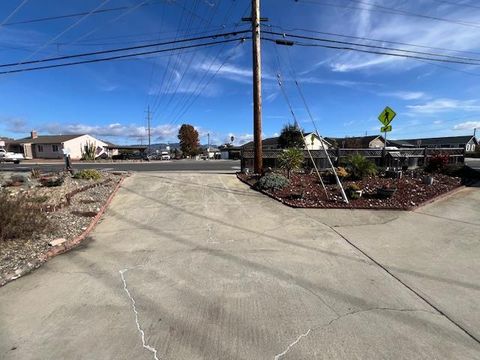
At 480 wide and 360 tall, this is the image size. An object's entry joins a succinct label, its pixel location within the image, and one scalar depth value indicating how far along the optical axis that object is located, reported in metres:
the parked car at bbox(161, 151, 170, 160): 58.06
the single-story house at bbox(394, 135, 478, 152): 76.12
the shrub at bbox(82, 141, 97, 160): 45.83
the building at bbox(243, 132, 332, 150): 66.38
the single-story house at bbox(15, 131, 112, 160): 55.41
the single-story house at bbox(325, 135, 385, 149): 70.71
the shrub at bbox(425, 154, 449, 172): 15.40
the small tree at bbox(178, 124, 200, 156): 74.98
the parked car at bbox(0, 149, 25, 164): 36.96
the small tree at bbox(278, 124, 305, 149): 50.72
